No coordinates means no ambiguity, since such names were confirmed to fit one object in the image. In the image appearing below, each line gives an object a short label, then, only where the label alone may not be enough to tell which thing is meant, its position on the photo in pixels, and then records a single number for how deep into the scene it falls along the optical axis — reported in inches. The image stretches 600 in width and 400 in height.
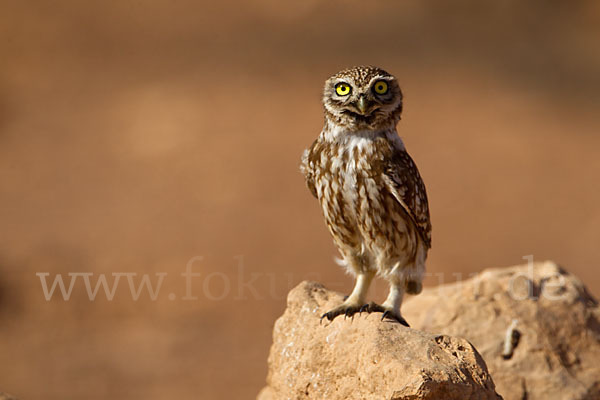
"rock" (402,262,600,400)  392.5
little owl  324.8
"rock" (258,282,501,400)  281.0
